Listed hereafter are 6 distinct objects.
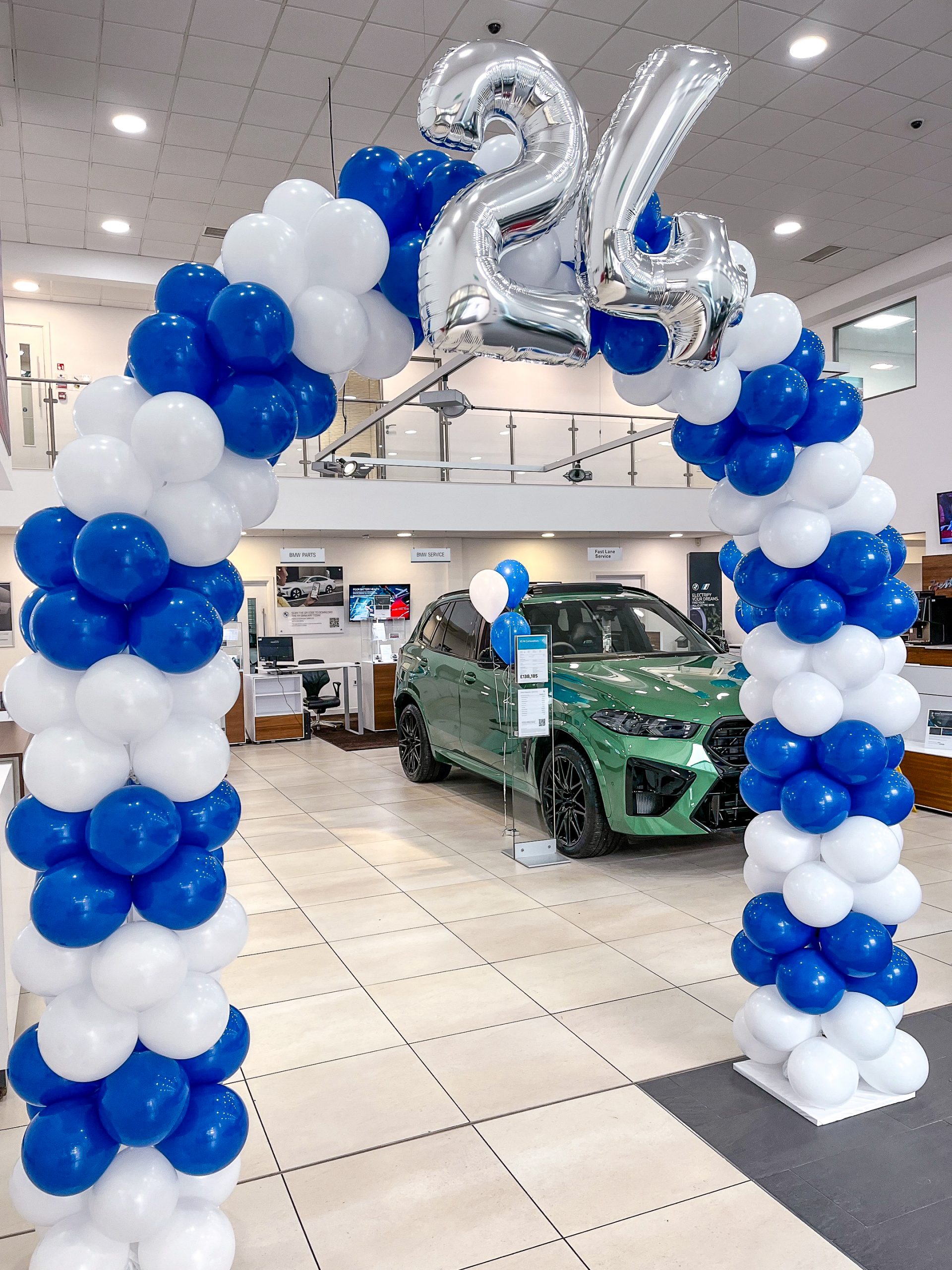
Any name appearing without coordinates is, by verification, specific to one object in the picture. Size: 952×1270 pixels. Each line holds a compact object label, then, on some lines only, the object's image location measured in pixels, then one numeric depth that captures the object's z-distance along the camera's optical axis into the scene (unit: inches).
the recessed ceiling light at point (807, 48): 256.2
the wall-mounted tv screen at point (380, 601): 540.1
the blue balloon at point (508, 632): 217.0
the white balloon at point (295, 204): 84.4
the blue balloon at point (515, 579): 223.6
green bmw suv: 192.1
